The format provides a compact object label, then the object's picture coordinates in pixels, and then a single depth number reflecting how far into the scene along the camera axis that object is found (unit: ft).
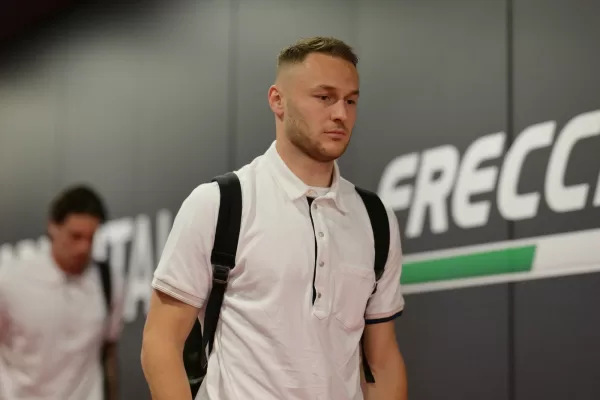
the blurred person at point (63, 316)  12.82
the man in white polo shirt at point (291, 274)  7.09
